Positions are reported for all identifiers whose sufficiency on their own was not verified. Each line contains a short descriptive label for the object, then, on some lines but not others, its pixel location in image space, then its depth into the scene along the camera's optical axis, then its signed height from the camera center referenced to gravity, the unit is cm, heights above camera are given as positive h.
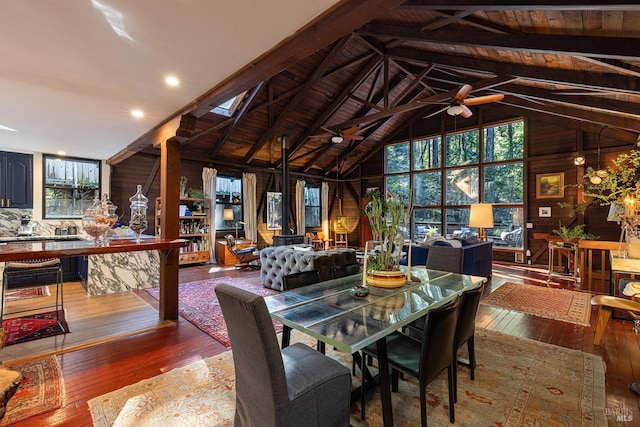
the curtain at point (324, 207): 1087 +23
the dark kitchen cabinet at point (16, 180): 524 +63
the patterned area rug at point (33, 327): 299 -128
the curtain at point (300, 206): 990 +24
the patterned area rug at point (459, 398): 183 -132
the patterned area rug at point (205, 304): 323 -129
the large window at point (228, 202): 820 +33
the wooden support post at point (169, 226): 345 -16
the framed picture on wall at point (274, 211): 919 +7
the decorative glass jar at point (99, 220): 273 -6
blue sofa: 514 -83
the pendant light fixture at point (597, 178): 481 +60
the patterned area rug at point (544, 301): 372 -132
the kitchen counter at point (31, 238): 486 -44
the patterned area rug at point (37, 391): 189 -130
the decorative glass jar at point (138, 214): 311 -1
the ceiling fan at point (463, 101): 429 +178
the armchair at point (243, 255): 661 -96
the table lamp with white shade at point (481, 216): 575 -7
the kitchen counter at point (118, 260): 247 -76
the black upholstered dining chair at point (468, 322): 200 -81
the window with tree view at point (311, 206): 1048 +26
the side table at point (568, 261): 546 -98
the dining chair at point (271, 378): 122 -81
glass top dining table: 149 -61
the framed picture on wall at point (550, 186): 693 +66
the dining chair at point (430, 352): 163 -92
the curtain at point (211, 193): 745 +54
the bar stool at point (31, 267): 320 -61
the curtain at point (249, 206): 855 +21
